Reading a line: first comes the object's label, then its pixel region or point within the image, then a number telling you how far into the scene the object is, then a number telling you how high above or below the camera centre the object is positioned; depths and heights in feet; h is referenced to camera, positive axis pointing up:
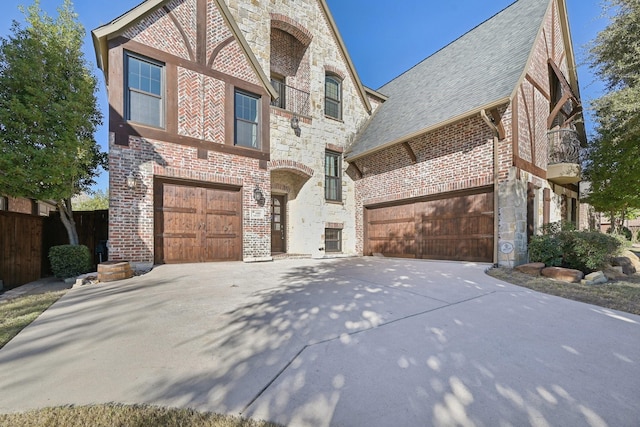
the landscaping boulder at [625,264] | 23.27 -4.18
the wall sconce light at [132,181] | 21.95 +2.74
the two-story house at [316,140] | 23.38 +7.66
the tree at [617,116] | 26.40 +9.71
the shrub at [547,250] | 22.34 -2.90
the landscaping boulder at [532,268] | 21.02 -4.12
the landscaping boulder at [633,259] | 25.22 -4.21
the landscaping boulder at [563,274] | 18.83 -4.16
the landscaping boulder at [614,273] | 21.05 -4.62
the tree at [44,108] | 19.90 +8.13
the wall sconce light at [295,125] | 32.83 +10.62
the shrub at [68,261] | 21.49 -3.57
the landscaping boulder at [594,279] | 18.25 -4.29
